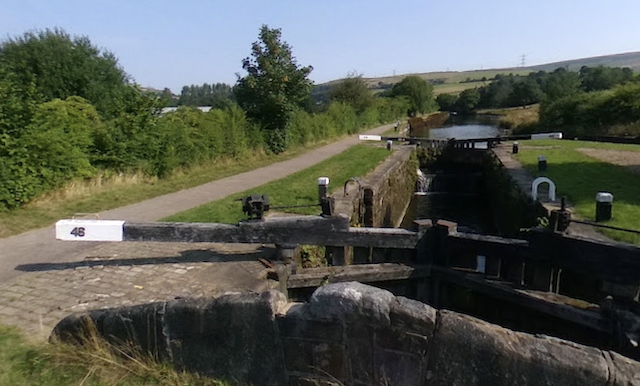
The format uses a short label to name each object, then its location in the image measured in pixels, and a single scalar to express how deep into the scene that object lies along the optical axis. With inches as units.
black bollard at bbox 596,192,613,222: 252.1
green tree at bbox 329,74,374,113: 1521.9
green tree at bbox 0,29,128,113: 971.3
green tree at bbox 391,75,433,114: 2280.4
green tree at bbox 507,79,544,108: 2361.8
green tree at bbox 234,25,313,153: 727.7
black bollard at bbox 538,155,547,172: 450.9
